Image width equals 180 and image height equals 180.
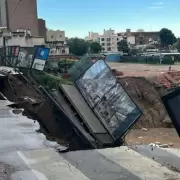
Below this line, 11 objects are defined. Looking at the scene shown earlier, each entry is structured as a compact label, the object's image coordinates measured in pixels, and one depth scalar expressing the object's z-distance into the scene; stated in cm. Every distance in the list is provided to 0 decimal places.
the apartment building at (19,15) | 6494
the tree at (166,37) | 10606
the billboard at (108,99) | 1189
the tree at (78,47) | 8156
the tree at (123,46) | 8969
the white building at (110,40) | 12038
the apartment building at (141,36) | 12259
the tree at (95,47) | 8182
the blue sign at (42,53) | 2144
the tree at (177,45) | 10206
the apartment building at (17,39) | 4759
